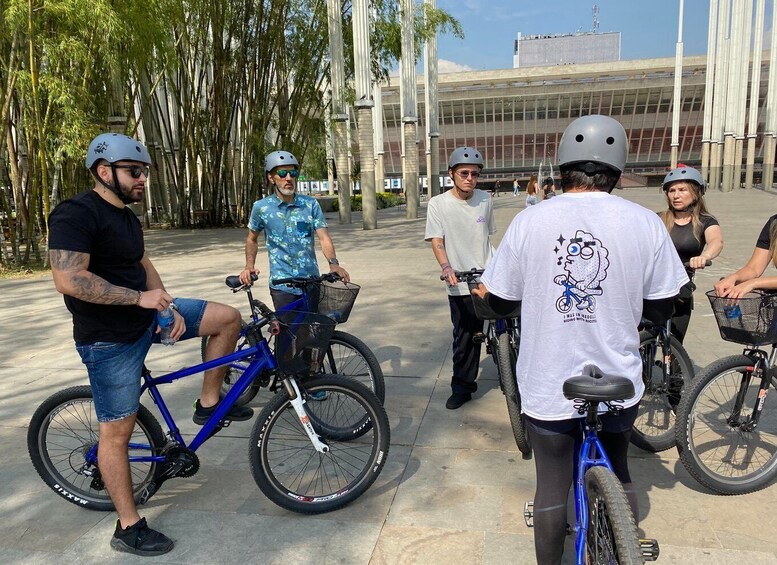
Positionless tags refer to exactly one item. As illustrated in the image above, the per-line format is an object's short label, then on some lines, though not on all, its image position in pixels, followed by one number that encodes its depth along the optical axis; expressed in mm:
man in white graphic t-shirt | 1842
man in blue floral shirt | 4152
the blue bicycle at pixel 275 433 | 2822
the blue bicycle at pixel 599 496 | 1646
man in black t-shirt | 2412
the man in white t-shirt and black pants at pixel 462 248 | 4215
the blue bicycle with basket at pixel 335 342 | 3512
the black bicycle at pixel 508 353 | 3443
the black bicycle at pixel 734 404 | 2789
